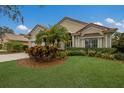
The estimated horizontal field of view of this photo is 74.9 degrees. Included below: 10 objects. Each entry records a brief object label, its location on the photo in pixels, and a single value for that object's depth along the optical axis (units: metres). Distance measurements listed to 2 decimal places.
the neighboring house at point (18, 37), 15.45
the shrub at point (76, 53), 6.73
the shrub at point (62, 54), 5.66
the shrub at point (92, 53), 6.45
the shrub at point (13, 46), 11.35
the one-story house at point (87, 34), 7.61
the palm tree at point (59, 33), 6.27
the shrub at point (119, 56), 5.45
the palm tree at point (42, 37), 6.29
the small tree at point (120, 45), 6.46
